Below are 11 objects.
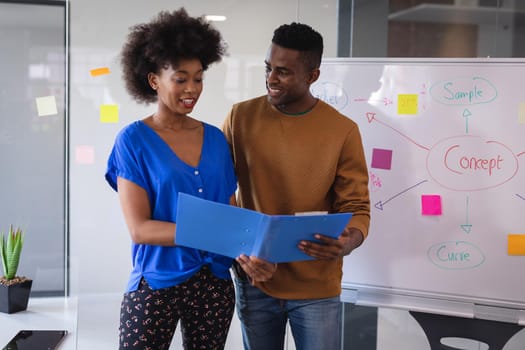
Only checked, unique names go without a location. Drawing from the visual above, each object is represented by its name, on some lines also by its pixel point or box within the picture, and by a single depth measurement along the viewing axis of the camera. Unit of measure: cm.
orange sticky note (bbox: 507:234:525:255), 226
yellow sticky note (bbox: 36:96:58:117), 362
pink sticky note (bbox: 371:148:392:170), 239
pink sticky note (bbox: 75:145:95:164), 298
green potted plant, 341
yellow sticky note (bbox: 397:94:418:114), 237
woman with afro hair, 148
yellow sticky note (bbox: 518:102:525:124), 226
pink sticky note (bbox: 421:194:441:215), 234
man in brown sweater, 176
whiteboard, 227
